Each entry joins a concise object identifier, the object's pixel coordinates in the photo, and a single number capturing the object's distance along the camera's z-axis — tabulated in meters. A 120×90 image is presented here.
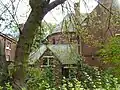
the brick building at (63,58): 12.93
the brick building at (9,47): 21.26
